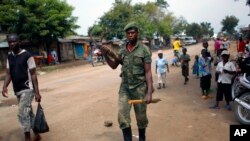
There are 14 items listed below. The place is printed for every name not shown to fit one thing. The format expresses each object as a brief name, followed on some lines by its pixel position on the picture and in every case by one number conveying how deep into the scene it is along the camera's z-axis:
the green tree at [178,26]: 52.52
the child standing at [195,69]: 9.38
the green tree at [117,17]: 34.01
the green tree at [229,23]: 63.15
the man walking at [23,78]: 3.87
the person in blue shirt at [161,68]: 8.07
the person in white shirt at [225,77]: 5.27
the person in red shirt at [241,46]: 12.45
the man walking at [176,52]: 13.58
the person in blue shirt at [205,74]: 6.32
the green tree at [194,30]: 70.61
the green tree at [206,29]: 78.00
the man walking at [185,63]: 8.55
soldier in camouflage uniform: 3.41
